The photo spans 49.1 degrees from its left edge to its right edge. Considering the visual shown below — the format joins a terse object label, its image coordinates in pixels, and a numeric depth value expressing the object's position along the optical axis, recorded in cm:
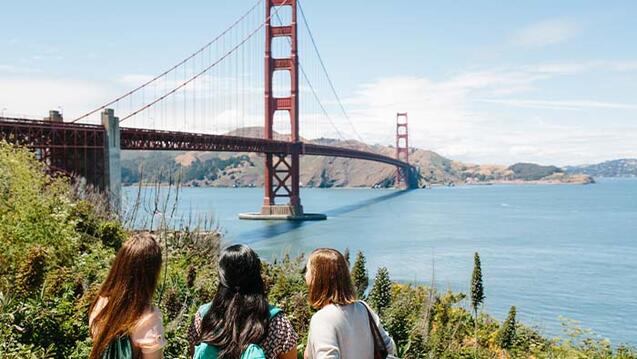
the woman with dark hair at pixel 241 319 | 305
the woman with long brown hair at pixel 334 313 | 312
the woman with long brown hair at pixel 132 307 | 291
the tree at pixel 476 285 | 809
